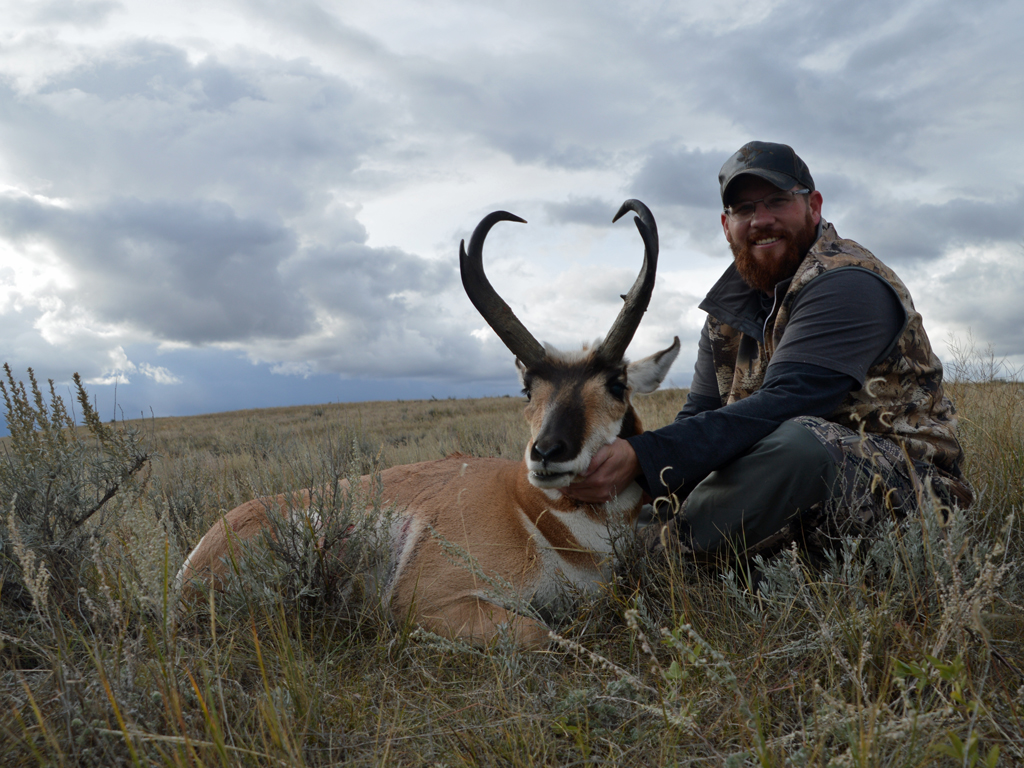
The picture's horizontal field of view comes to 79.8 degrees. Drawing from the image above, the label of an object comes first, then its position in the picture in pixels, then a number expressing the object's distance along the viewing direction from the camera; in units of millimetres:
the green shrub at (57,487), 3432
